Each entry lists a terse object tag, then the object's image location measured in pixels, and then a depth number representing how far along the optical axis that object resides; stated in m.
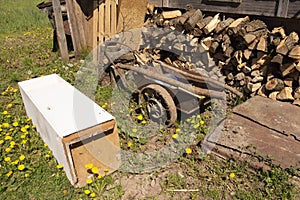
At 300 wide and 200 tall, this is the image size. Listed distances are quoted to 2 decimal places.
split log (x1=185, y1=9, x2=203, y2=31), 4.48
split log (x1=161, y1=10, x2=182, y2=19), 4.95
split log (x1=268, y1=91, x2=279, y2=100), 3.81
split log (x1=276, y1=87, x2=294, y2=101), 3.68
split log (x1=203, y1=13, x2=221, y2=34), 4.30
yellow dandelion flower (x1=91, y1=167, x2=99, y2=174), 2.67
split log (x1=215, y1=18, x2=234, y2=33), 4.19
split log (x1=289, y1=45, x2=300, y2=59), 3.36
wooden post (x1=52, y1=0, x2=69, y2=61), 5.41
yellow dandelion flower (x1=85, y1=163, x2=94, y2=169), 2.66
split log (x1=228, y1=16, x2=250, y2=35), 3.95
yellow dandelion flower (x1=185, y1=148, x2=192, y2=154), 2.99
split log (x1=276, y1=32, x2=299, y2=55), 3.45
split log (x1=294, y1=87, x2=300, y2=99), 3.67
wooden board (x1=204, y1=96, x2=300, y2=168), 2.77
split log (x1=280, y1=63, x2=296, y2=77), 3.54
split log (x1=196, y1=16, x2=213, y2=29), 4.38
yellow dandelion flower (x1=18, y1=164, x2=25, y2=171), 2.85
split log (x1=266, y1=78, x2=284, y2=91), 3.73
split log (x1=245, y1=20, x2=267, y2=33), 3.82
